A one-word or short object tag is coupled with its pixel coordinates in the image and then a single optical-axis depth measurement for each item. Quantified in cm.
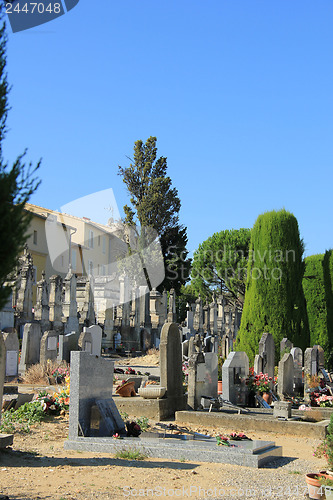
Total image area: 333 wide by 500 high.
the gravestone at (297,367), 1477
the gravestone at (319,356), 1669
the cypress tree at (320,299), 2095
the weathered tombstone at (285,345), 1632
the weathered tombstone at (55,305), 1983
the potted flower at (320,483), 474
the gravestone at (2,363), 546
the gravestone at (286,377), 1284
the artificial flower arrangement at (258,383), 1176
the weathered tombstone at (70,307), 2097
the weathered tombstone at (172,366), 1011
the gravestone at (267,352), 1501
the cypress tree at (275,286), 1759
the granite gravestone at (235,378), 1120
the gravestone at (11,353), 1232
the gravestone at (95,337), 1673
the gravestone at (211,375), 1065
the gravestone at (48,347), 1447
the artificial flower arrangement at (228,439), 676
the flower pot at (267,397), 1218
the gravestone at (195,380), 1030
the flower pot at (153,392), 983
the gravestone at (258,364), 1454
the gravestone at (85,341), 1497
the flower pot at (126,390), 1073
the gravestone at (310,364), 1538
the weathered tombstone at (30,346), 1473
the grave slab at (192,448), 638
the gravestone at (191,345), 1344
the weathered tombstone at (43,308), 1909
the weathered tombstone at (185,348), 1928
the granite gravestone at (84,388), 715
